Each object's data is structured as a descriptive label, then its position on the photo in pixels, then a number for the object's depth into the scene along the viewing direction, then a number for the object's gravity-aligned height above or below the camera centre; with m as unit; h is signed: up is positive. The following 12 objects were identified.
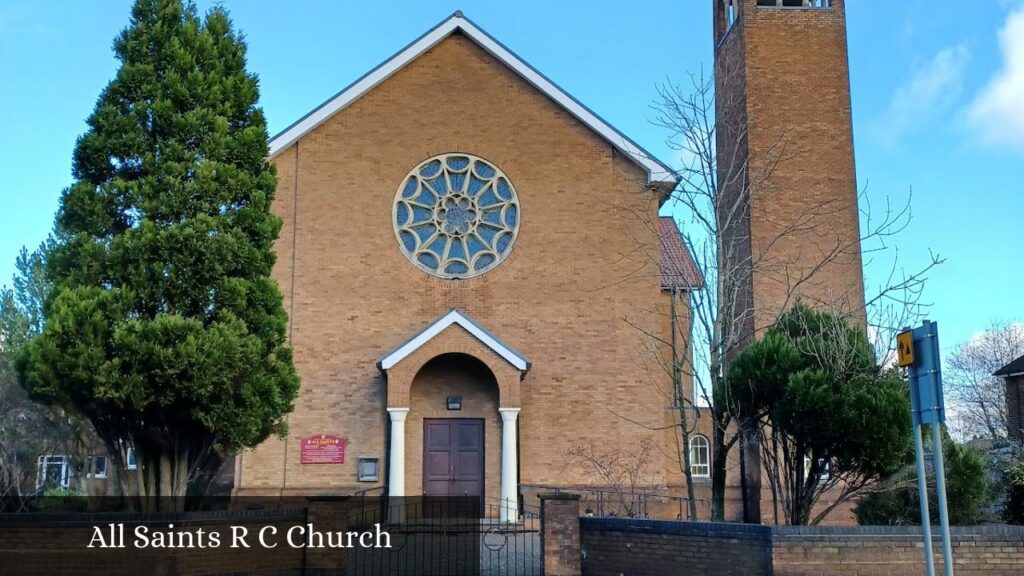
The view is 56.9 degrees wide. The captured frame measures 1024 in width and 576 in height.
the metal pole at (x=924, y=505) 8.29 -0.22
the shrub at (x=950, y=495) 14.07 -0.22
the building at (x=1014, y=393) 34.97 +3.21
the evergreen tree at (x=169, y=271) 12.98 +3.04
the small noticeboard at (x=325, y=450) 20.77 +0.69
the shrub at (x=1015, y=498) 13.85 -0.27
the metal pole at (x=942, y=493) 7.98 -0.11
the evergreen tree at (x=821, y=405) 12.86 +1.03
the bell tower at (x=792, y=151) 22.44 +7.92
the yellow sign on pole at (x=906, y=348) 8.62 +1.19
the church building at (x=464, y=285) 20.80 +4.46
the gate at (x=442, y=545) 13.77 -1.05
